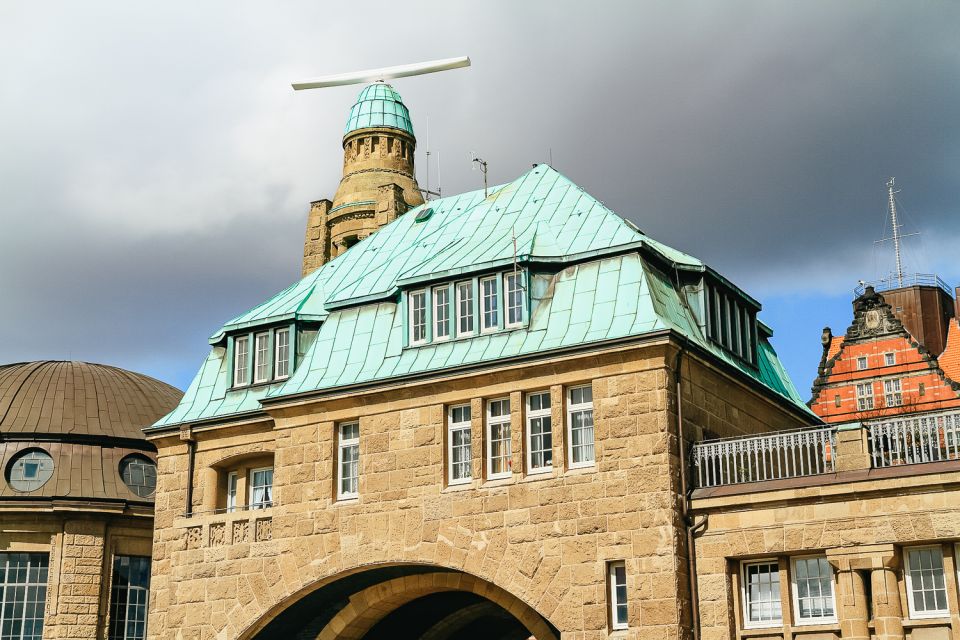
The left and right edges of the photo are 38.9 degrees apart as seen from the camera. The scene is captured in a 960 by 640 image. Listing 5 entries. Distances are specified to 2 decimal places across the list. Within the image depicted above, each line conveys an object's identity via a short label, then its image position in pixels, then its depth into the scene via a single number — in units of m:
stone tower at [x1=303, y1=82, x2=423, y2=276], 51.69
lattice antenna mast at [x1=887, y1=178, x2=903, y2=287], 57.95
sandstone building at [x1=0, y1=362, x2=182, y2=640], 35.53
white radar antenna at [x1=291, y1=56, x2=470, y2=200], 35.88
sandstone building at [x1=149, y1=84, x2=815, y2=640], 23.69
